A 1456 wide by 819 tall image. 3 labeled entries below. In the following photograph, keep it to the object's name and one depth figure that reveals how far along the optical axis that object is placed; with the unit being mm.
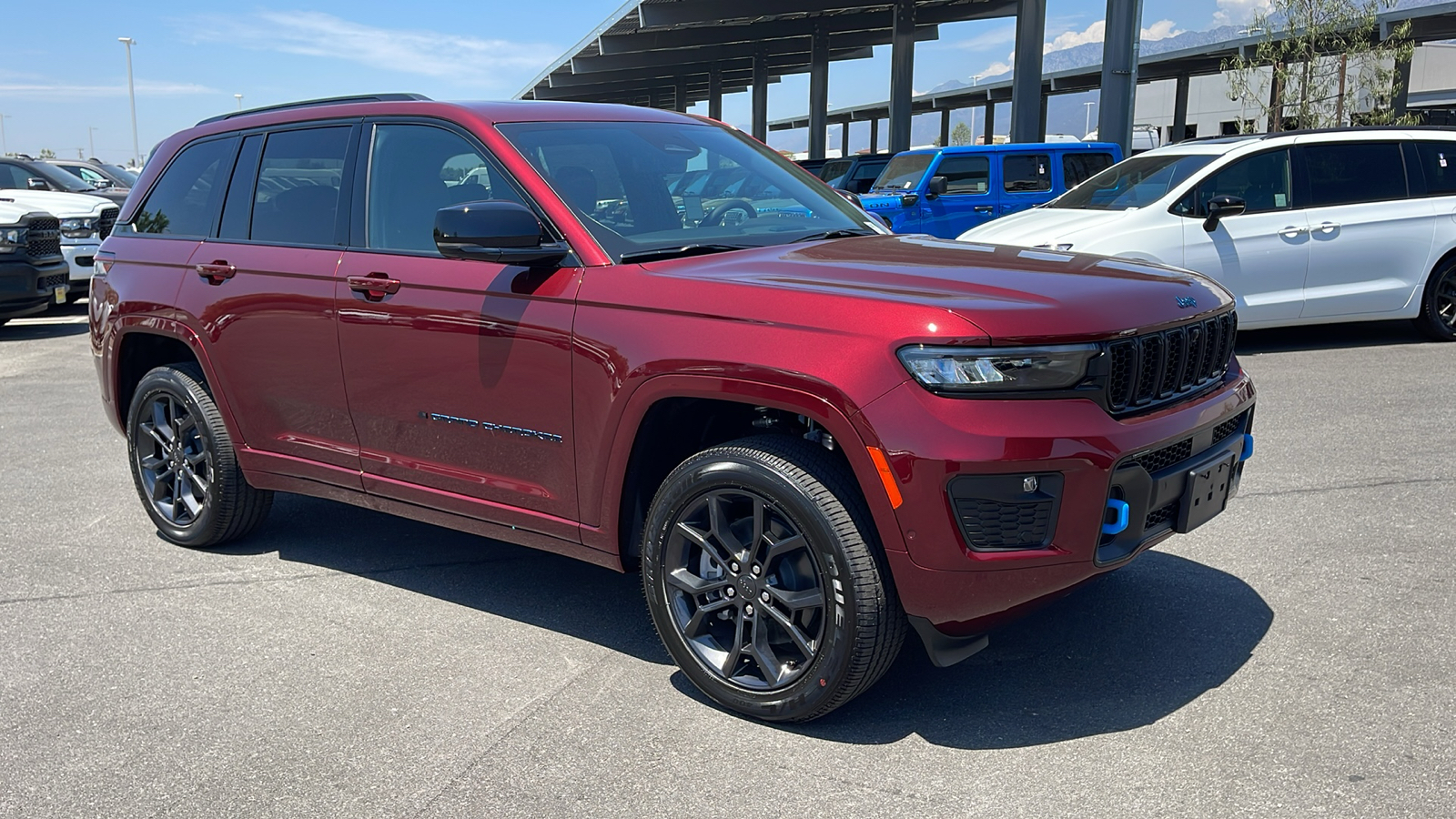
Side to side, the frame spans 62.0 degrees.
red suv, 3109
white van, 9734
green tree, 22000
